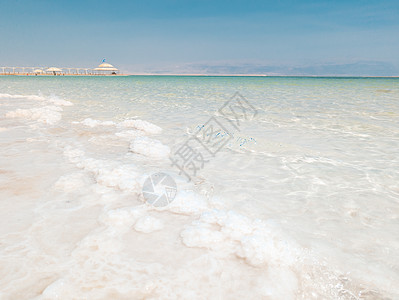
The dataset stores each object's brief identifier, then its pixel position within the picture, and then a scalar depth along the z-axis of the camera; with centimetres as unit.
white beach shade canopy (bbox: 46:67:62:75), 7031
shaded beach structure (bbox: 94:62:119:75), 6607
